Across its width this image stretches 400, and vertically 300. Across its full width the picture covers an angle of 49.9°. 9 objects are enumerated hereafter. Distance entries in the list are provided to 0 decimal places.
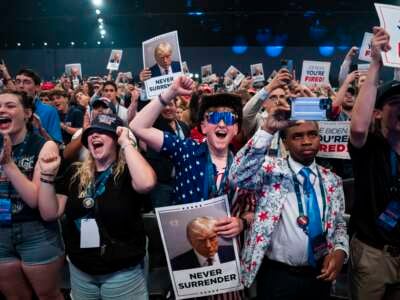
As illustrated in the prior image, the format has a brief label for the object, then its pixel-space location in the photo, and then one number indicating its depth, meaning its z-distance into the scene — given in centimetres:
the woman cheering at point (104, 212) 235
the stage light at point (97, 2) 1723
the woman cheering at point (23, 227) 253
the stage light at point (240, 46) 1969
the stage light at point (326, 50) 1916
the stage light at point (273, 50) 2011
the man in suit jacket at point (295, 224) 222
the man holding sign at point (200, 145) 233
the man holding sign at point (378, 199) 222
